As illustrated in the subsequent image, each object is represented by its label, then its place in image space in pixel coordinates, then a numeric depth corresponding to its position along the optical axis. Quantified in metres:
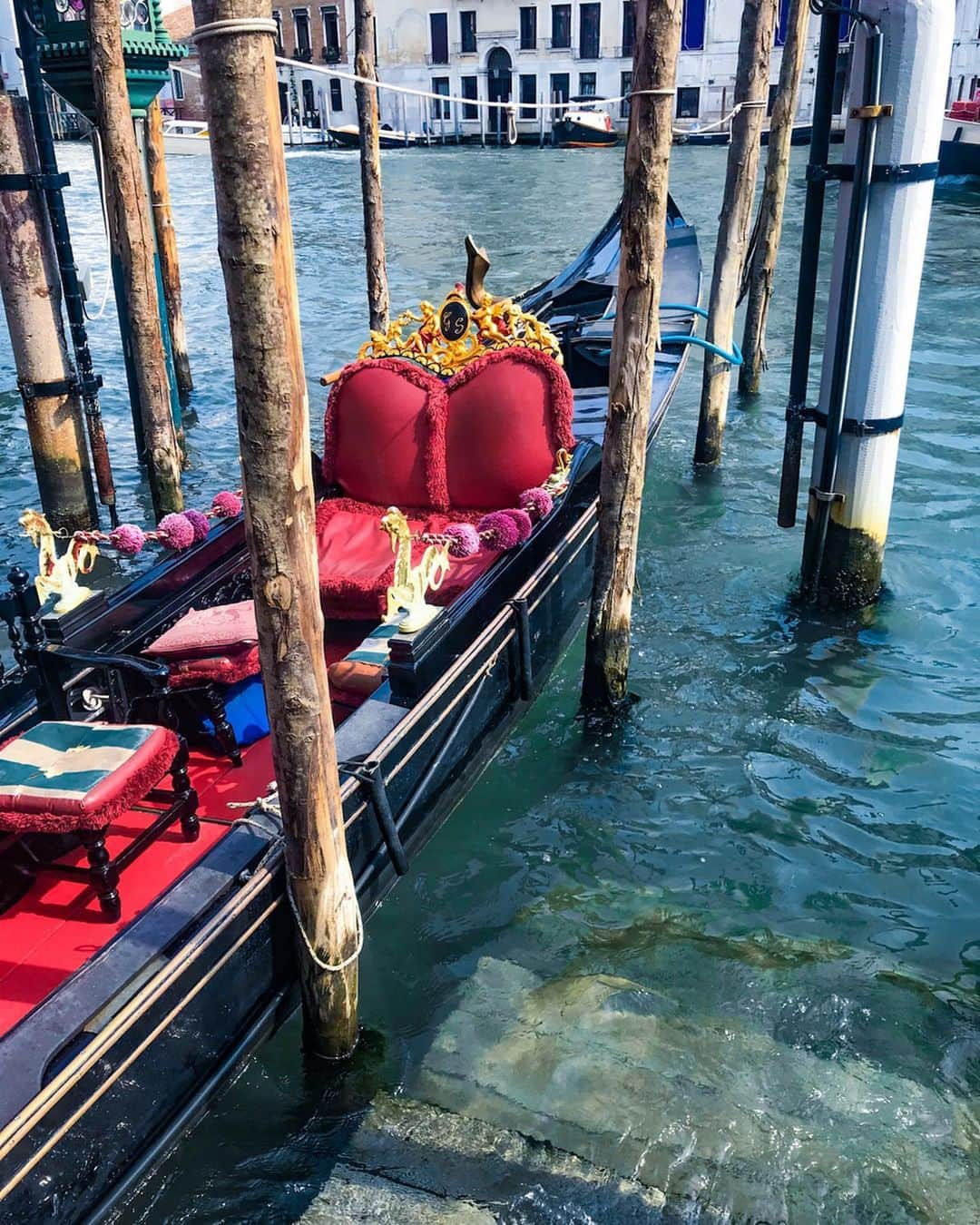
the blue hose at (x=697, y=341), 5.67
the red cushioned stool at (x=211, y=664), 3.17
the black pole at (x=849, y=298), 3.77
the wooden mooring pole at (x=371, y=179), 6.66
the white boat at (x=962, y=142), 18.36
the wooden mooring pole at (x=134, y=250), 4.76
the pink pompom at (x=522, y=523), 3.87
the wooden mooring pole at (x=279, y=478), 1.82
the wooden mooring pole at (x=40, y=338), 4.75
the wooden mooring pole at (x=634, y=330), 3.10
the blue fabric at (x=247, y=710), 3.25
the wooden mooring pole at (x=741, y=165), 5.69
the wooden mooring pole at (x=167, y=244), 7.21
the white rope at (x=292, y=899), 2.47
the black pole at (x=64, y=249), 4.63
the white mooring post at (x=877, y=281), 3.71
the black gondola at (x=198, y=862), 2.00
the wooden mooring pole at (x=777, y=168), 6.88
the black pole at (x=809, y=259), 3.97
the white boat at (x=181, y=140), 28.90
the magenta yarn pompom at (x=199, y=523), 3.72
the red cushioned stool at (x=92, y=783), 2.40
